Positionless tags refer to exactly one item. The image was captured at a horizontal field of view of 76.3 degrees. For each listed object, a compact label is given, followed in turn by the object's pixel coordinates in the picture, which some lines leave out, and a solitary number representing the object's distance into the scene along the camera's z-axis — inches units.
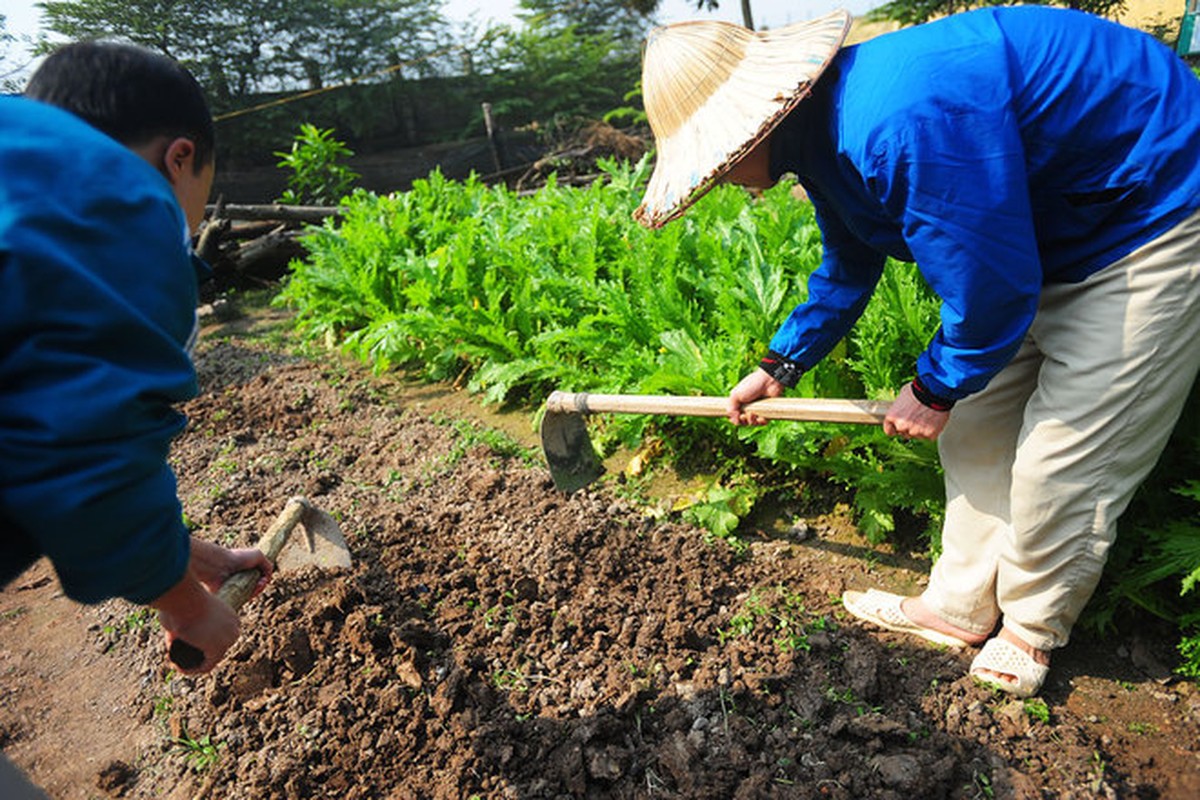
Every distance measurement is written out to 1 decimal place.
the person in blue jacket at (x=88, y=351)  45.0
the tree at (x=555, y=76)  874.1
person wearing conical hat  69.4
